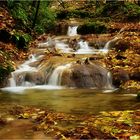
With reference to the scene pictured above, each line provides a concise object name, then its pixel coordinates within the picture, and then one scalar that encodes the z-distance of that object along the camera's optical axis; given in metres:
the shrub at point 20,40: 17.69
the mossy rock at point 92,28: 23.58
